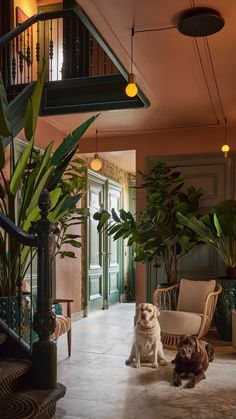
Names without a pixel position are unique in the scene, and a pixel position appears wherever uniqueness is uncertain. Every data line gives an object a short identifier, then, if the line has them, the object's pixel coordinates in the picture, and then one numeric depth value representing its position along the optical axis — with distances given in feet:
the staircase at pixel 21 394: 7.57
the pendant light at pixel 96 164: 19.19
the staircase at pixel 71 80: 14.71
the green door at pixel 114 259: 26.05
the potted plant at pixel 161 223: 18.15
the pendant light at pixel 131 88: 11.11
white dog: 12.67
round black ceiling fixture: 10.08
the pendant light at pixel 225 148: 16.93
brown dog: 11.08
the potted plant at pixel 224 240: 16.52
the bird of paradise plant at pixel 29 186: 9.87
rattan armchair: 14.76
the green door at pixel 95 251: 23.04
